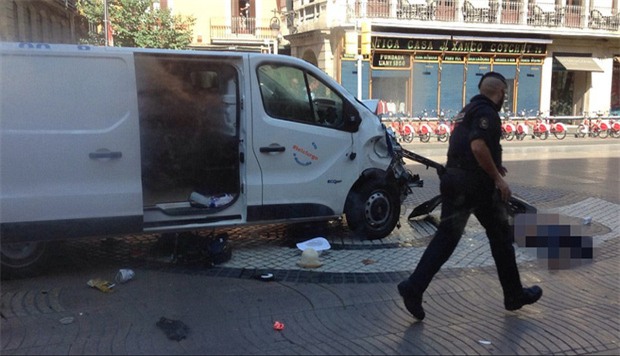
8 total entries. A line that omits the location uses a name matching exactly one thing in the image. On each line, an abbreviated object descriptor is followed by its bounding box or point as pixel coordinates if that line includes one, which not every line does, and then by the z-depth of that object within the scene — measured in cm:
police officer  417
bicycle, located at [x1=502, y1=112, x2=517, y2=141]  2284
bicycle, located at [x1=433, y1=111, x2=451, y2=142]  2189
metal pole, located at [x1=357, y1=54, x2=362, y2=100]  2227
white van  504
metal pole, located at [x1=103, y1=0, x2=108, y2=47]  1692
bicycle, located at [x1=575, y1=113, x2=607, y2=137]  2475
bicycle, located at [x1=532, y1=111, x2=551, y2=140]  2355
